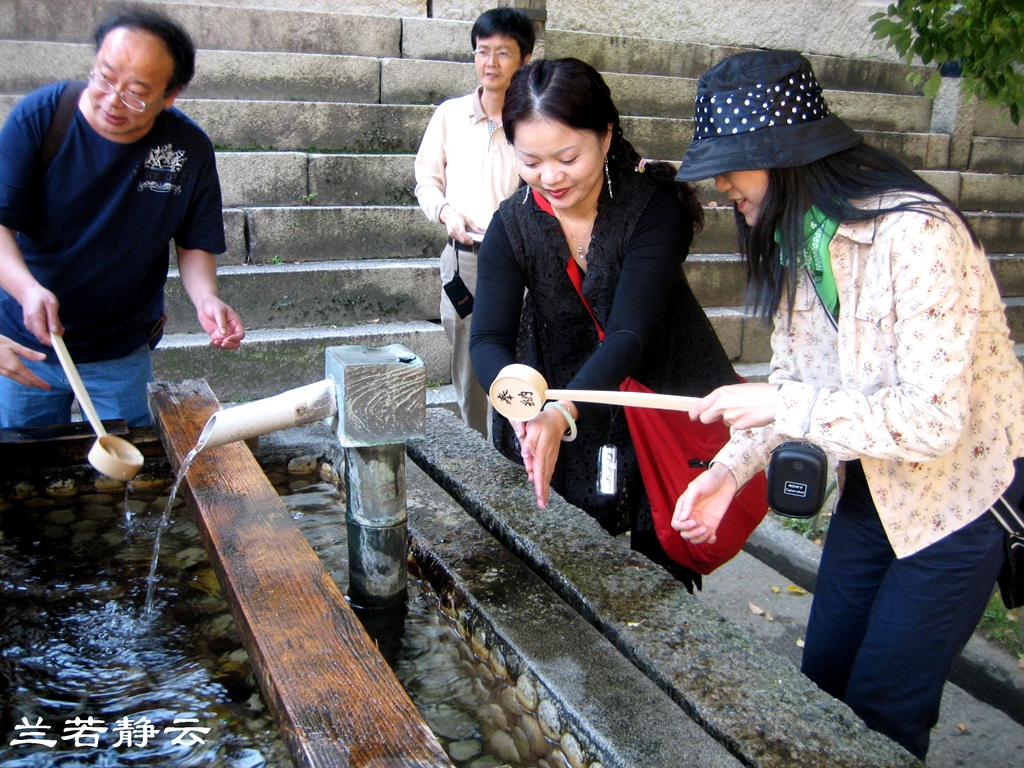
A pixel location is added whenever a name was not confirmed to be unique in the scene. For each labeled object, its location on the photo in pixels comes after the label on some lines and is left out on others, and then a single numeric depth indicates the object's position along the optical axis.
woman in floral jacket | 1.37
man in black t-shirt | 2.29
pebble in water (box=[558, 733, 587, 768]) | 1.44
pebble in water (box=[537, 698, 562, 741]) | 1.50
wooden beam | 1.23
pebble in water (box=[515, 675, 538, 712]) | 1.57
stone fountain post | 1.53
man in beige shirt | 3.65
